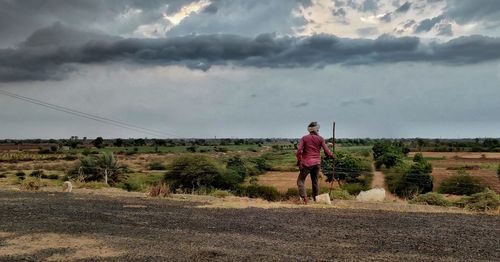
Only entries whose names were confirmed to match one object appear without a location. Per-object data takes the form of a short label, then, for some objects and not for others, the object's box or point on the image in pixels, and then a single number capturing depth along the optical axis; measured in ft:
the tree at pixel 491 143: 476.54
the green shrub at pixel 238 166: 193.21
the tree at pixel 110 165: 120.65
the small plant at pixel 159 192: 54.65
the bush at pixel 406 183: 124.57
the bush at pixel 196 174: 130.00
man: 46.22
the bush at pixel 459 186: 102.94
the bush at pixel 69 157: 307.39
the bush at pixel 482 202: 43.34
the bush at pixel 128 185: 106.63
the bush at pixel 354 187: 122.52
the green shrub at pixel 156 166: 248.15
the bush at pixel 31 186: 63.62
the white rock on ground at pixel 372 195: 53.47
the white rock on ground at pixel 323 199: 46.60
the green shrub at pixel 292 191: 113.04
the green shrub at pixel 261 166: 254.63
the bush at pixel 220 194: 65.41
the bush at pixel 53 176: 159.74
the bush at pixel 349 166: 151.02
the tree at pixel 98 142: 560.82
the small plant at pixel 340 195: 55.24
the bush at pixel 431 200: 51.08
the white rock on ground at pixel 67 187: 61.11
